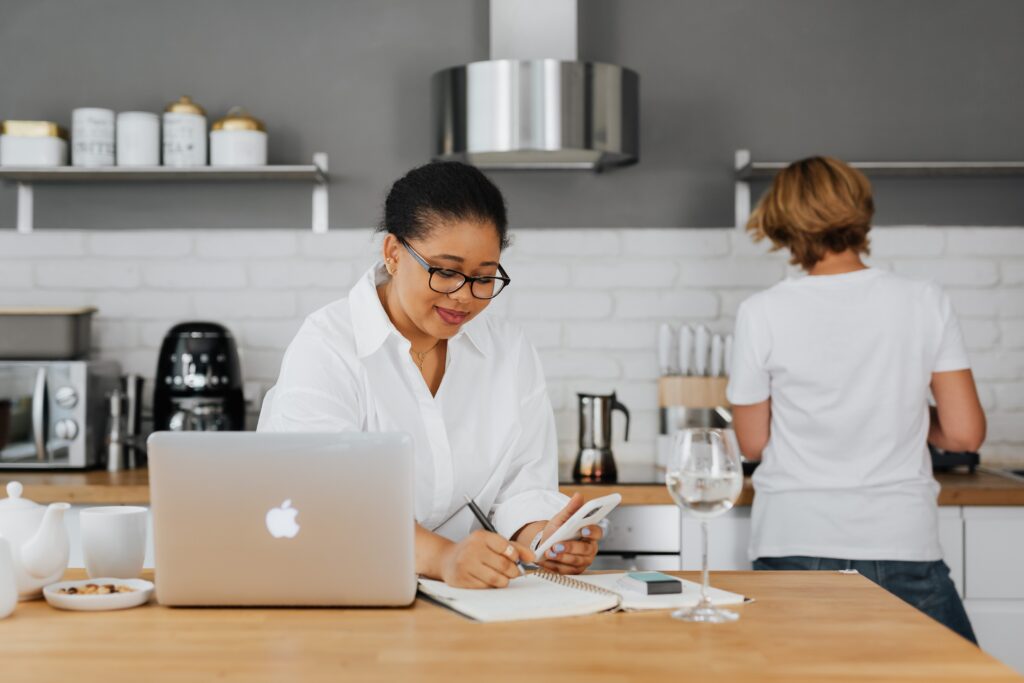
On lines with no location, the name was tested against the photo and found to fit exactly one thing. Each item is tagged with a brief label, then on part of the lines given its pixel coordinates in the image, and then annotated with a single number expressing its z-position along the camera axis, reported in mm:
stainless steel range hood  2908
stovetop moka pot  3018
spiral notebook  1442
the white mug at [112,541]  1611
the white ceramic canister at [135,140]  3289
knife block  3234
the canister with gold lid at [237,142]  3264
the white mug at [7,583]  1420
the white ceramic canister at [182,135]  3268
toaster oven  3027
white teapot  1518
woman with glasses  1895
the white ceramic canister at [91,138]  3279
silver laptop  1422
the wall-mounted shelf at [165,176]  3252
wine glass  1390
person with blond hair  2363
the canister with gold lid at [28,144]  3295
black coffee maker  3104
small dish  1475
